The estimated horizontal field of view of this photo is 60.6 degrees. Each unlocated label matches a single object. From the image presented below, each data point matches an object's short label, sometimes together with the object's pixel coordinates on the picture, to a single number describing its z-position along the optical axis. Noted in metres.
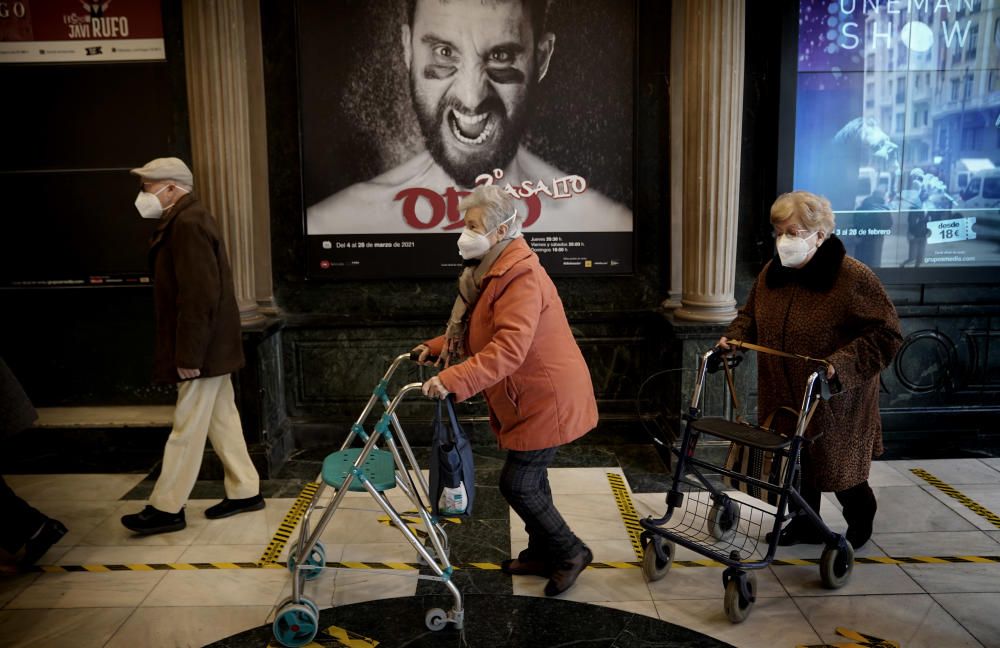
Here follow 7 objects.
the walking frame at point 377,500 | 3.28
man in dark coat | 4.24
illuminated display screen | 5.33
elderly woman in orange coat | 3.34
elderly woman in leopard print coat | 3.57
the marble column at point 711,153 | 4.96
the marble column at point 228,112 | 4.99
